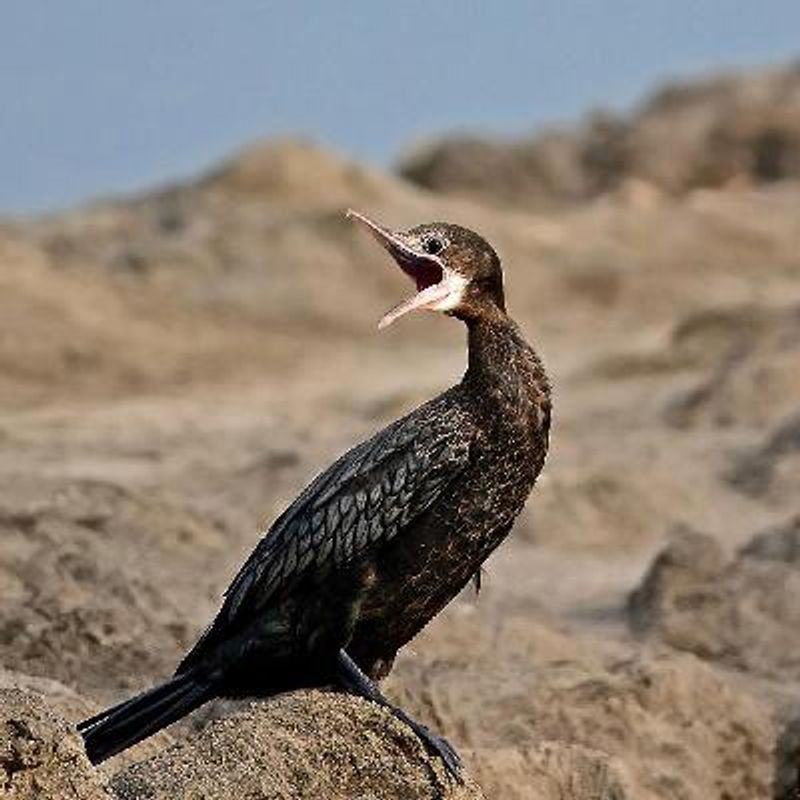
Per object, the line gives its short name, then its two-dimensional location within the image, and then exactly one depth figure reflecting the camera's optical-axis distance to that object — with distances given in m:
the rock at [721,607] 22.62
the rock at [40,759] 10.96
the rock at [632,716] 17.03
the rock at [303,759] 12.11
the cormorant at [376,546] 13.11
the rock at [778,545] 26.53
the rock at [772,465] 34.53
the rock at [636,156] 78.12
